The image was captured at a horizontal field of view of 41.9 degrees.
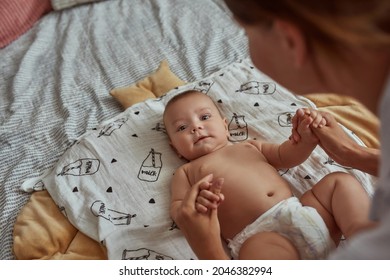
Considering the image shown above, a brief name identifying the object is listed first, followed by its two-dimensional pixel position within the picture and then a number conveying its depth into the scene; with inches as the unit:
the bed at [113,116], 44.6
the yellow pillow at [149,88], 56.5
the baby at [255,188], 38.4
